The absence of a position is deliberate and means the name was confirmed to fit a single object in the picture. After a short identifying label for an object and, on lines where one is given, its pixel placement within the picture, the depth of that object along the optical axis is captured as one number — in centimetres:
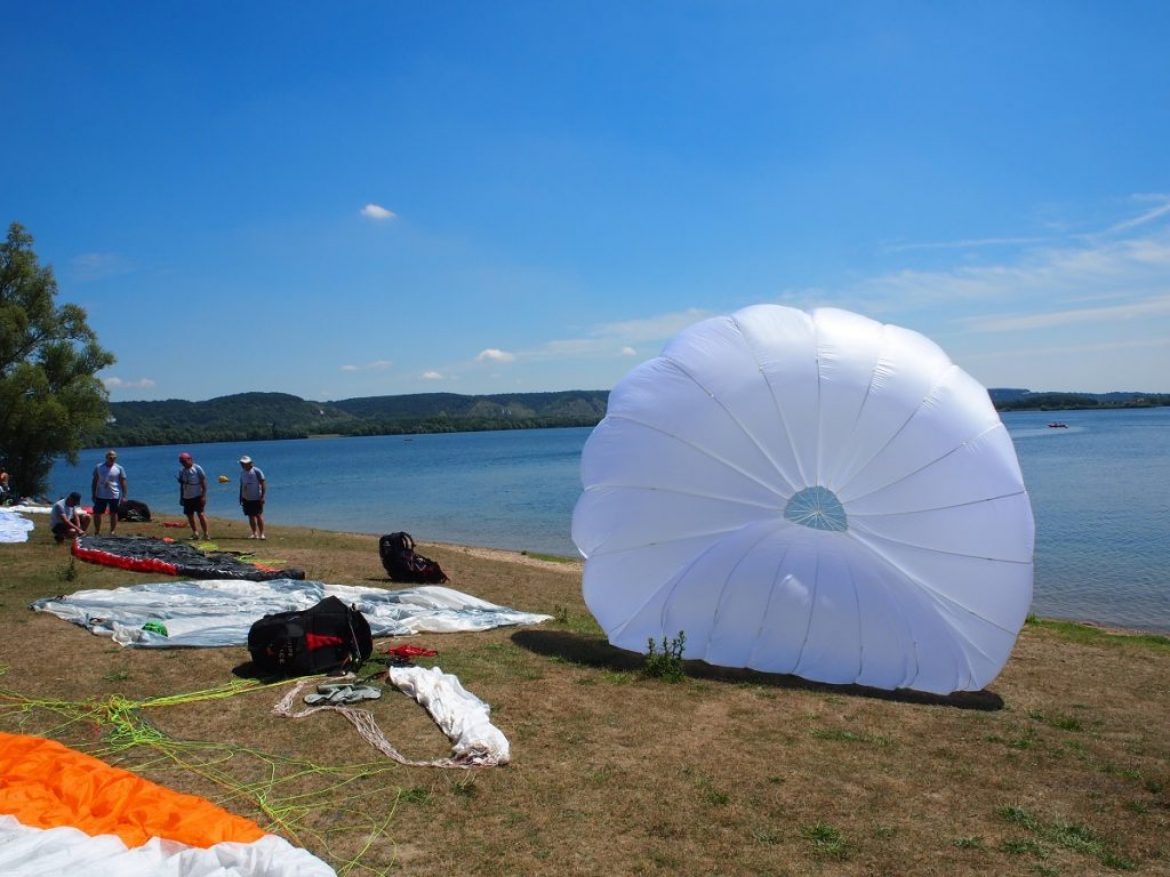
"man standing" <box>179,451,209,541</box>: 1573
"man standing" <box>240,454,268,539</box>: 1611
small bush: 758
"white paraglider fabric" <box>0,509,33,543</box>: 1578
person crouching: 1489
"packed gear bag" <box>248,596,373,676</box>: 714
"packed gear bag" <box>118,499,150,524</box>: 2003
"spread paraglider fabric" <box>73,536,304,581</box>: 1166
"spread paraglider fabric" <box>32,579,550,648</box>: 835
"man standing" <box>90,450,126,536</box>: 1531
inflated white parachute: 752
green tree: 2739
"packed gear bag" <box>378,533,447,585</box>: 1266
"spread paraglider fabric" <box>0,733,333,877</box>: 372
